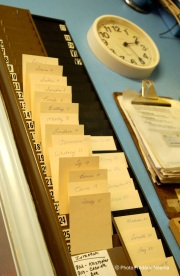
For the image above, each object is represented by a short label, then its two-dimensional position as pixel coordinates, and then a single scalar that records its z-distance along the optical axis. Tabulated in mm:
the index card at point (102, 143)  1042
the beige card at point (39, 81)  917
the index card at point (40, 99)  884
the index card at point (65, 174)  763
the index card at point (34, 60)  939
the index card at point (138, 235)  849
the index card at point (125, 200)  914
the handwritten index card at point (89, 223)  746
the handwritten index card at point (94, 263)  714
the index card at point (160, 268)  817
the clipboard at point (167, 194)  1022
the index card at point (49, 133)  832
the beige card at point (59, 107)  874
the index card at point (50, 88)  909
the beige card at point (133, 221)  872
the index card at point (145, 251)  824
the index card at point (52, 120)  865
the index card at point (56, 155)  787
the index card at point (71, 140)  820
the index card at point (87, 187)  757
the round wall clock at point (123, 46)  1358
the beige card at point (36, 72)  928
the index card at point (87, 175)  759
